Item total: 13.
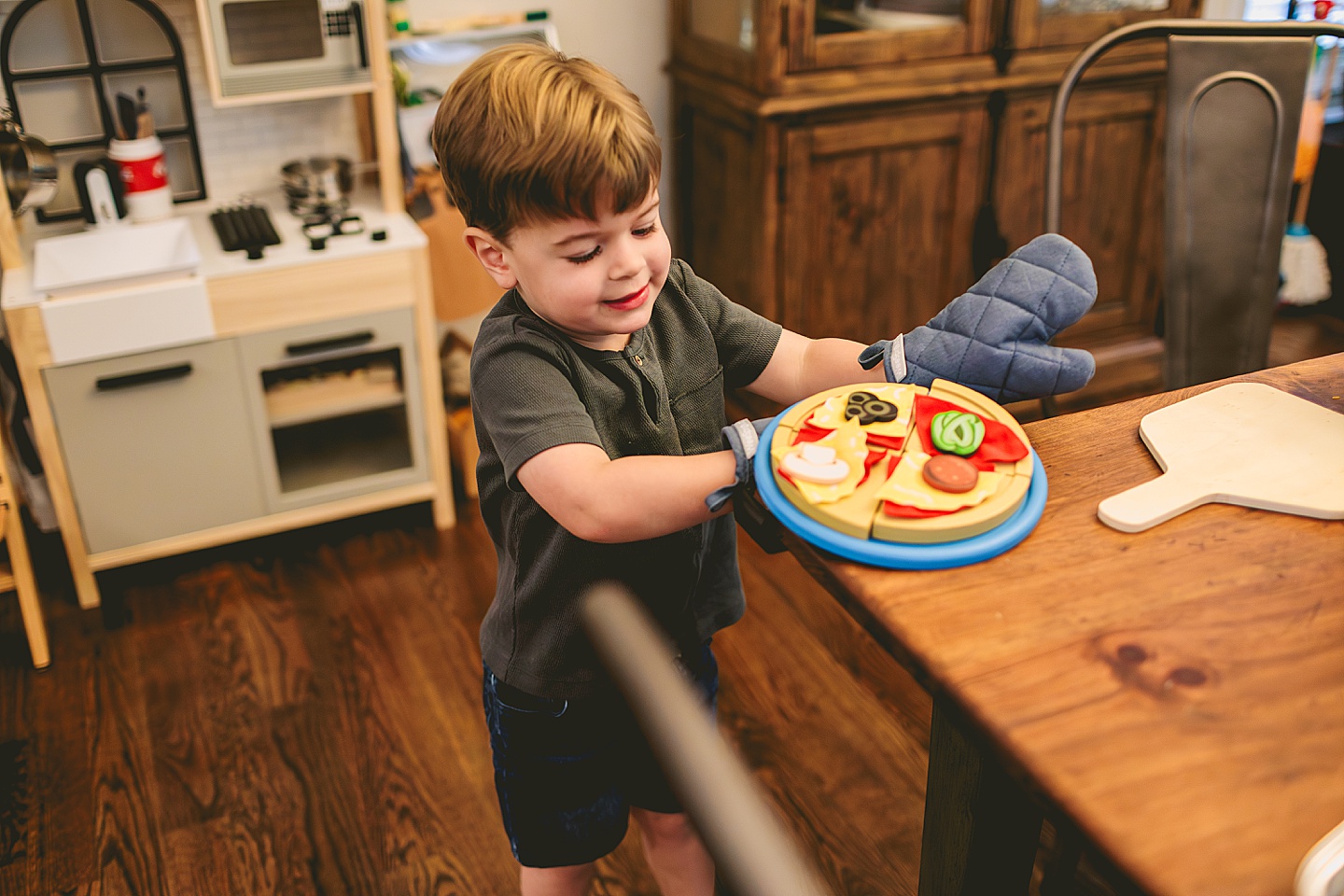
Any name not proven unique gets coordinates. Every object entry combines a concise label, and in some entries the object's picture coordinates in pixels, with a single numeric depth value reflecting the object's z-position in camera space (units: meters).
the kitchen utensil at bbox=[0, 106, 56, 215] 2.09
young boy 0.83
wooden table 0.54
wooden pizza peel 0.77
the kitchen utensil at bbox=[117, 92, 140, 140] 2.24
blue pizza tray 0.71
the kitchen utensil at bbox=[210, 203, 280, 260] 2.23
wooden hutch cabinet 2.48
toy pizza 0.71
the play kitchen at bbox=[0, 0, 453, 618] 2.10
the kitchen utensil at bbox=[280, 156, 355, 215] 2.44
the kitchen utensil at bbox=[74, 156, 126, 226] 2.23
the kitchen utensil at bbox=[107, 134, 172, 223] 2.25
